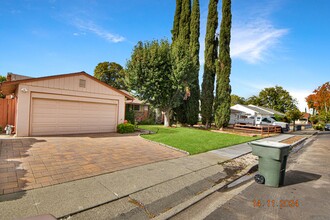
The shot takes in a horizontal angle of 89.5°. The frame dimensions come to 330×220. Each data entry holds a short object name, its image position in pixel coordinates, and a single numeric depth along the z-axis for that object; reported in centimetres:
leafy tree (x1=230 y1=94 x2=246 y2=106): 5728
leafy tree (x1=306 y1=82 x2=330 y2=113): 3975
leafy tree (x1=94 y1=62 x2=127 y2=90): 3388
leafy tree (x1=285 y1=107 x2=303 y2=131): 2411
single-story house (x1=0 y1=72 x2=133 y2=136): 869
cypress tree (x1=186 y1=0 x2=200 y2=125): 1850
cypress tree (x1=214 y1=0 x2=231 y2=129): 1764
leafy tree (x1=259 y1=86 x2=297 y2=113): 4925
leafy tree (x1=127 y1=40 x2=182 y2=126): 1484
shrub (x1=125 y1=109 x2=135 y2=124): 1711
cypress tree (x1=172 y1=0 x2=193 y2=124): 1511
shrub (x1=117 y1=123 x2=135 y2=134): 1175
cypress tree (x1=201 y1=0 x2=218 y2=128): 1861
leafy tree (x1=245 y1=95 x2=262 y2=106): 5202
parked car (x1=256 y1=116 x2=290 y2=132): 2298
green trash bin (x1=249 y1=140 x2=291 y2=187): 448
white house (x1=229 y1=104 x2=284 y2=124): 3102
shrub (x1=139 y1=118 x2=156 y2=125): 1991
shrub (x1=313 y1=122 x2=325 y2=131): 2994
